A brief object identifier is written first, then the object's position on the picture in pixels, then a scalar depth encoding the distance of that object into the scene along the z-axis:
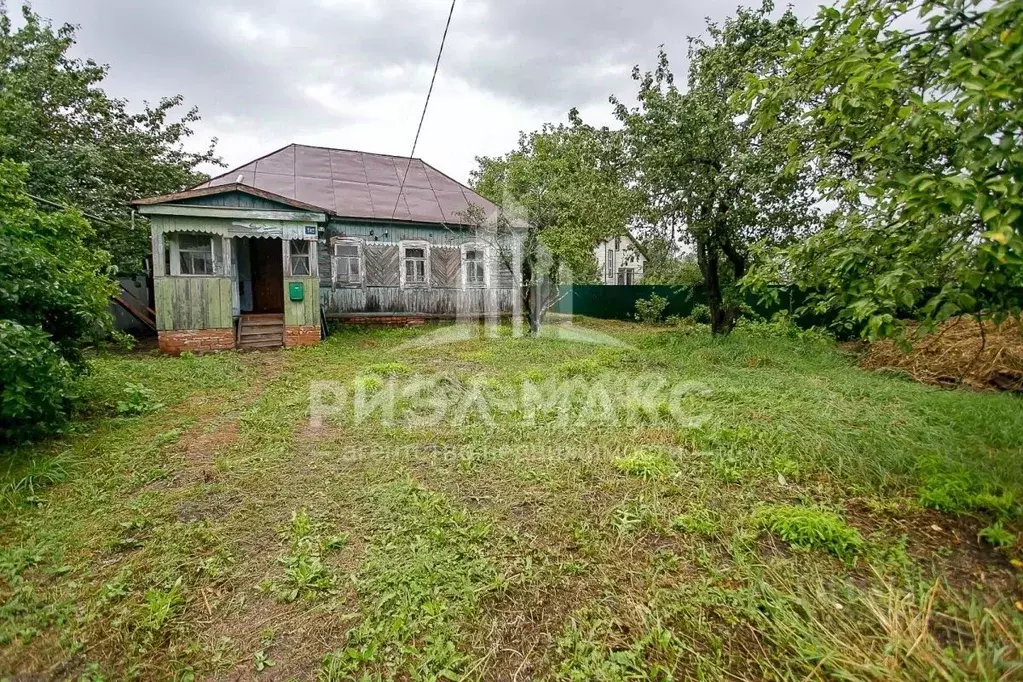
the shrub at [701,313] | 13.45
